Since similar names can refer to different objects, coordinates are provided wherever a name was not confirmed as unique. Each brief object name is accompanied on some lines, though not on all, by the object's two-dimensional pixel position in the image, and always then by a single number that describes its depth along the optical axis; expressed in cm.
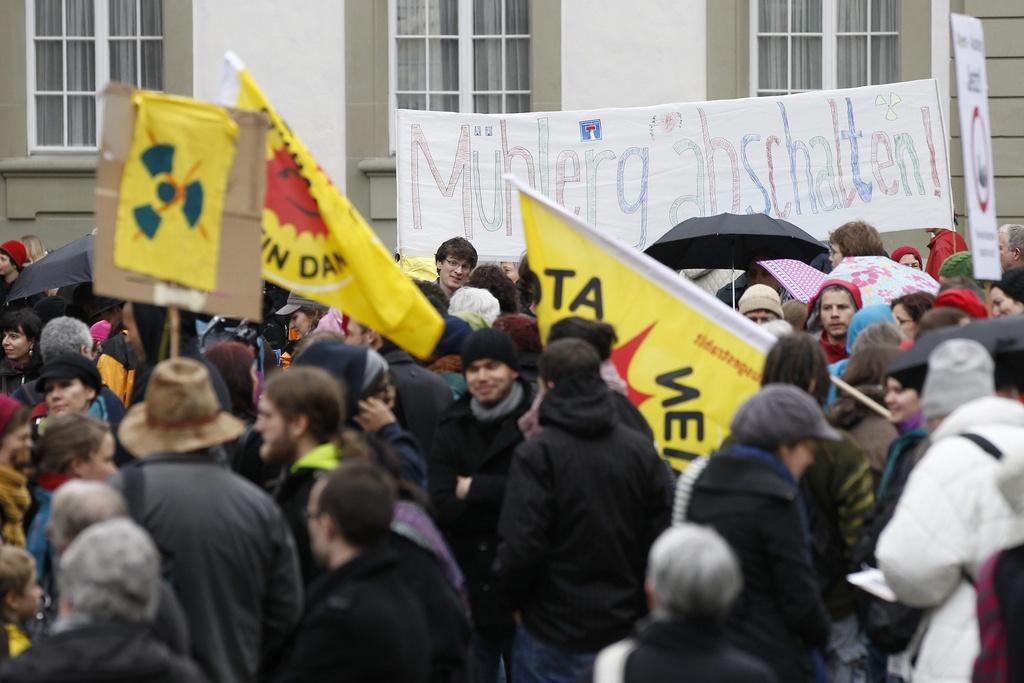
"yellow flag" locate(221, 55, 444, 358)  1423
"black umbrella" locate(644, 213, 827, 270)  2327
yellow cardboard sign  1252
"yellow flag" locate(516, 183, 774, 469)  1378
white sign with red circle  1411
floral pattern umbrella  1875
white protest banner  2589
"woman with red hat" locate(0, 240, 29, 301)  2602
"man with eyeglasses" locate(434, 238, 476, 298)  2184
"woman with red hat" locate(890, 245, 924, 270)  2358
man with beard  1148
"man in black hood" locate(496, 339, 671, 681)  1299
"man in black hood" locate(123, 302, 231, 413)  1501
